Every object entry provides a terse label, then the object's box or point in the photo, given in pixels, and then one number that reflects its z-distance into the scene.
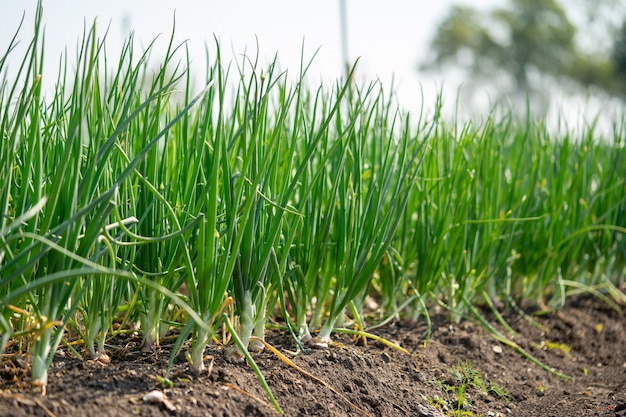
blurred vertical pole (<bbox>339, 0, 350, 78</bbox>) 11.72
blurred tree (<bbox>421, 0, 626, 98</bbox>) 30.80
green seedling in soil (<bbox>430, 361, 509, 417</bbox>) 1.68
